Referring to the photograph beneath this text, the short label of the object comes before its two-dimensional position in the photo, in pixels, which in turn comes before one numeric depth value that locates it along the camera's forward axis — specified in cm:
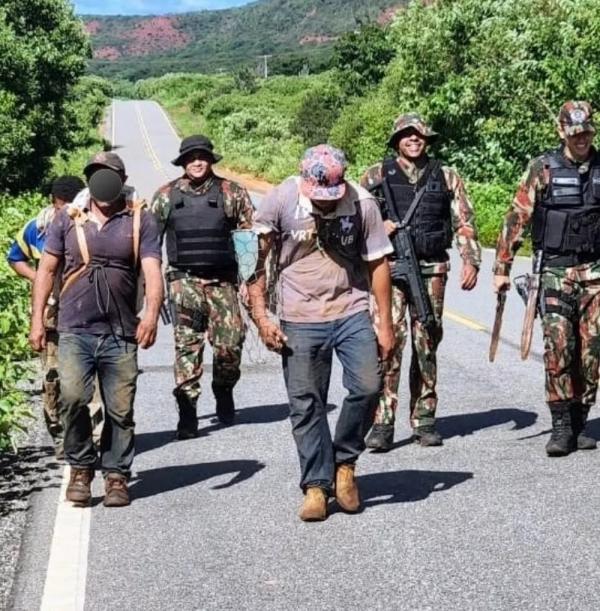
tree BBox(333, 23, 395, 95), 6731
